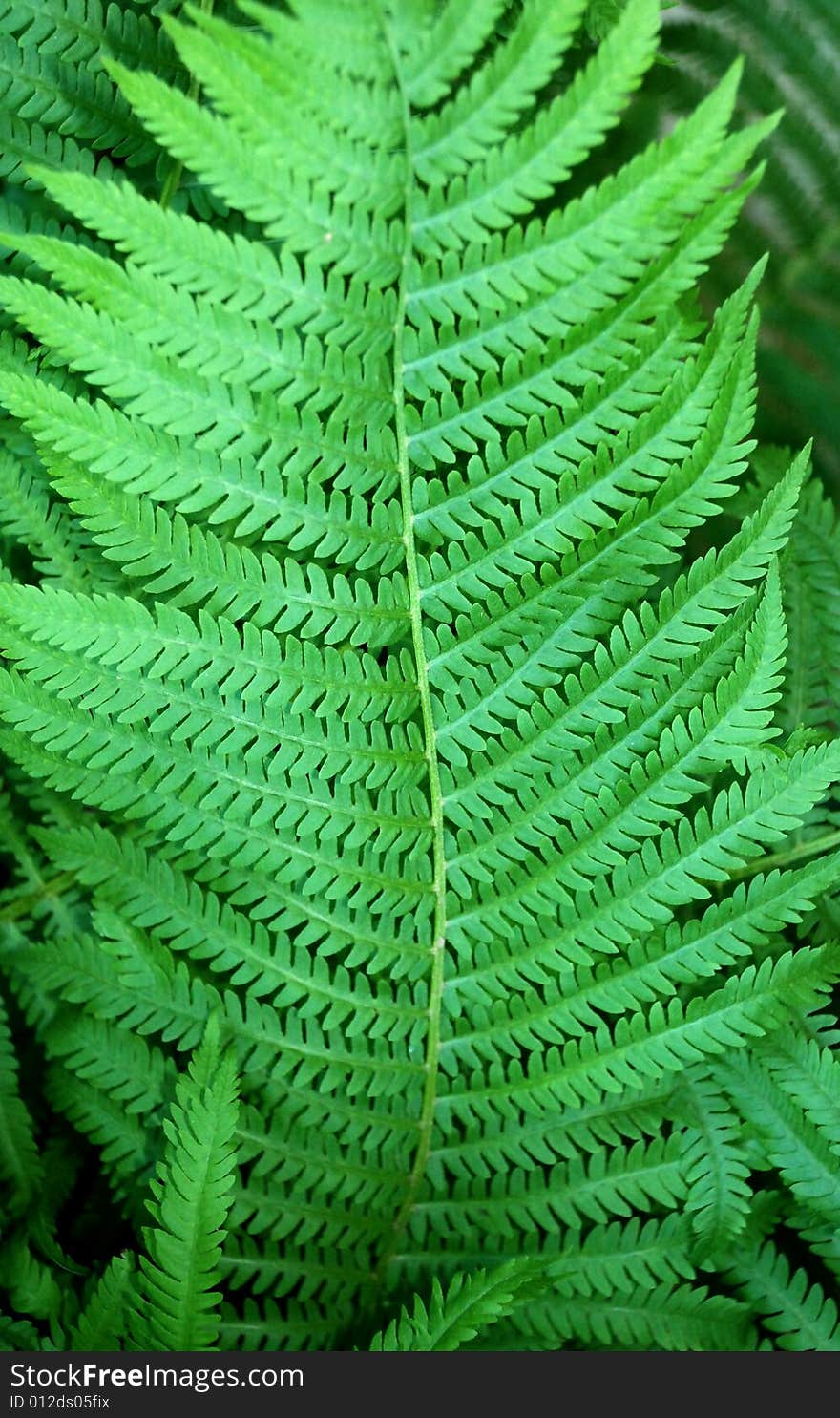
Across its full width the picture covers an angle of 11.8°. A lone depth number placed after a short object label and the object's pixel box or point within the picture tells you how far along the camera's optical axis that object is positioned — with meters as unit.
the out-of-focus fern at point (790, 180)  1.33
